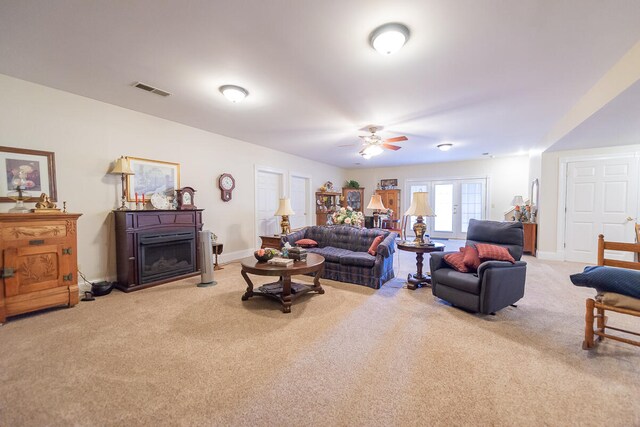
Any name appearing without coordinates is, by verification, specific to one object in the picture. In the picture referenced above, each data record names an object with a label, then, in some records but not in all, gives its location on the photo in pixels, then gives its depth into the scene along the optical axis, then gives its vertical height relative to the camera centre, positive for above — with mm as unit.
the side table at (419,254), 3523 -720
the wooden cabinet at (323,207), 7902 -84
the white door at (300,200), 7121 +126
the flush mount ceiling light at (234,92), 2916 +1308
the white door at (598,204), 4617 +27
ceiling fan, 4262 +1050
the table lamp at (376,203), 4773 +20
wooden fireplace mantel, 3383 -449
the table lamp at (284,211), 4680 -125
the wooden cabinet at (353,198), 8891 +233
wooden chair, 1893 -771
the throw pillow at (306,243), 4348 -667
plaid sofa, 3563 -754
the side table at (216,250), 4434 -809
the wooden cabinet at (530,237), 5652 -711
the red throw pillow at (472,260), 2860 -622
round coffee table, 2775 -856
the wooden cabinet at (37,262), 2504 -617
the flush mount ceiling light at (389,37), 1931 +1307
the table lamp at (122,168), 3402 +477
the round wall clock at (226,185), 4938 +369
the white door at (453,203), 7664 +60
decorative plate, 3811 +42
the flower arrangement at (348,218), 4676 -250
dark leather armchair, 2551 -805
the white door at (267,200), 5906 +97
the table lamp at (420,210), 3641 -83
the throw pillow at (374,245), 3728 -607
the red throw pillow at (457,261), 2902 -665
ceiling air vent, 2928 +1374
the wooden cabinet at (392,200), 8422 +155
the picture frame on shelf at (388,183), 8789 +739
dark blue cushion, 1861 -578
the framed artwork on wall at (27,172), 2754 +352
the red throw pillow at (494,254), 2751 -535
